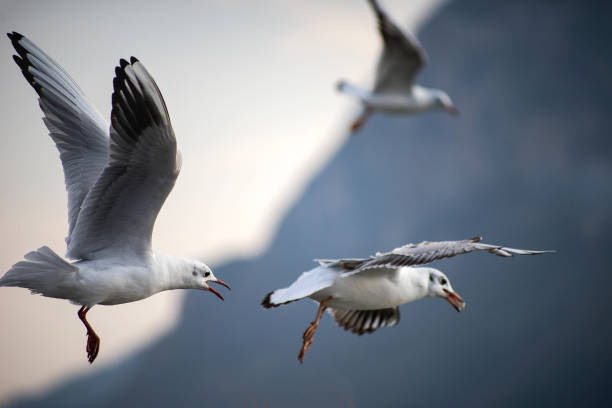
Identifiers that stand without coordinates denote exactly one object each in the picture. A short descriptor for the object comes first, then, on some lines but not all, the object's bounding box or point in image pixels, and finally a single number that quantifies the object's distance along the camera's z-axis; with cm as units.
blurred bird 1702
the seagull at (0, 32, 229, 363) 774
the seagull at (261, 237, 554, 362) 864
